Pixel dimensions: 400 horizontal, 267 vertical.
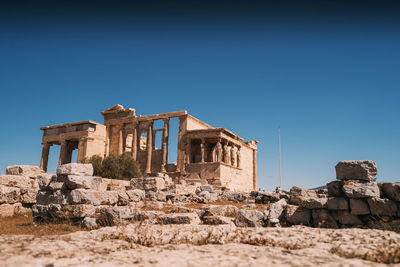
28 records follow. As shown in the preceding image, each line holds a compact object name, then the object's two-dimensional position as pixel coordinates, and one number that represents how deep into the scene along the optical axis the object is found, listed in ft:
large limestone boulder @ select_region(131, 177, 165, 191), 45.42
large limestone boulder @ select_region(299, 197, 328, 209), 24.17
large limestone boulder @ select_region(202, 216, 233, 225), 23.52
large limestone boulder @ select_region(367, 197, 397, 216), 21.95
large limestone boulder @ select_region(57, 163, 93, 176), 27.81
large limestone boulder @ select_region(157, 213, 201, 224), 23.59
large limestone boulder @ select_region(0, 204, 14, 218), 30.96
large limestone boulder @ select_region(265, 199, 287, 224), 23.75
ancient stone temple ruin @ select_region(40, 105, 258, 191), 89.76
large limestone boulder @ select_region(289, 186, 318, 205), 43.36
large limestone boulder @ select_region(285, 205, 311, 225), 24.64
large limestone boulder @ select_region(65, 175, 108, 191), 27.17
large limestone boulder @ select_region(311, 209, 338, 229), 23.58
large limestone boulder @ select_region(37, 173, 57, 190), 29.35
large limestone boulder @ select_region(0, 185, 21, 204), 31.78
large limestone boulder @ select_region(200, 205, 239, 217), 27.44
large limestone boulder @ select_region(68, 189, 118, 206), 26.50
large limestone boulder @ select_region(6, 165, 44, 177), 43.21
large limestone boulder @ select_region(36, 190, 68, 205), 27.17
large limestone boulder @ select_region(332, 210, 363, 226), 23.16
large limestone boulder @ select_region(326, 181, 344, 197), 24.67
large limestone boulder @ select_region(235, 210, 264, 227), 22.45
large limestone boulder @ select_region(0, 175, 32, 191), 35.32
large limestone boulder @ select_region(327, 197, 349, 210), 23.50
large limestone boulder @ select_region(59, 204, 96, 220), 25.57
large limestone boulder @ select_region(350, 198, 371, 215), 22.88
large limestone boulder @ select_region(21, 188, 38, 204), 34.49
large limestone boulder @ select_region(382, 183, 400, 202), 22.33
